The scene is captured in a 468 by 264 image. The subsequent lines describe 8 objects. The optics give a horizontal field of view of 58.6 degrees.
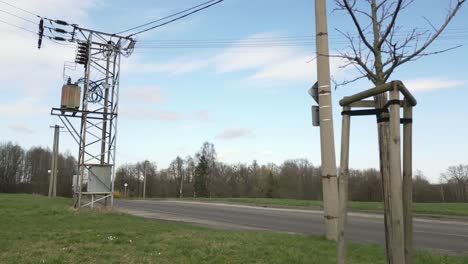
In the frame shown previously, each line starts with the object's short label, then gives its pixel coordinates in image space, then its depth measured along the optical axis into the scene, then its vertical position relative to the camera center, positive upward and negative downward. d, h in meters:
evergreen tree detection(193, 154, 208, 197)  94.12 +2.40
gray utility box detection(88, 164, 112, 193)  19.55 +0.46
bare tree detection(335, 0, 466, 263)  3.64 +1.21
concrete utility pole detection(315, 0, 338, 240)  8.78 +1.30
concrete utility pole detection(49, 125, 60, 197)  41.34 +2.65
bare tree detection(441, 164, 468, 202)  77.96 +1.56
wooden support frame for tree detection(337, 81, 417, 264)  3.60 +0.21
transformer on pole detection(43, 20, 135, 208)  19.55 +3.79
